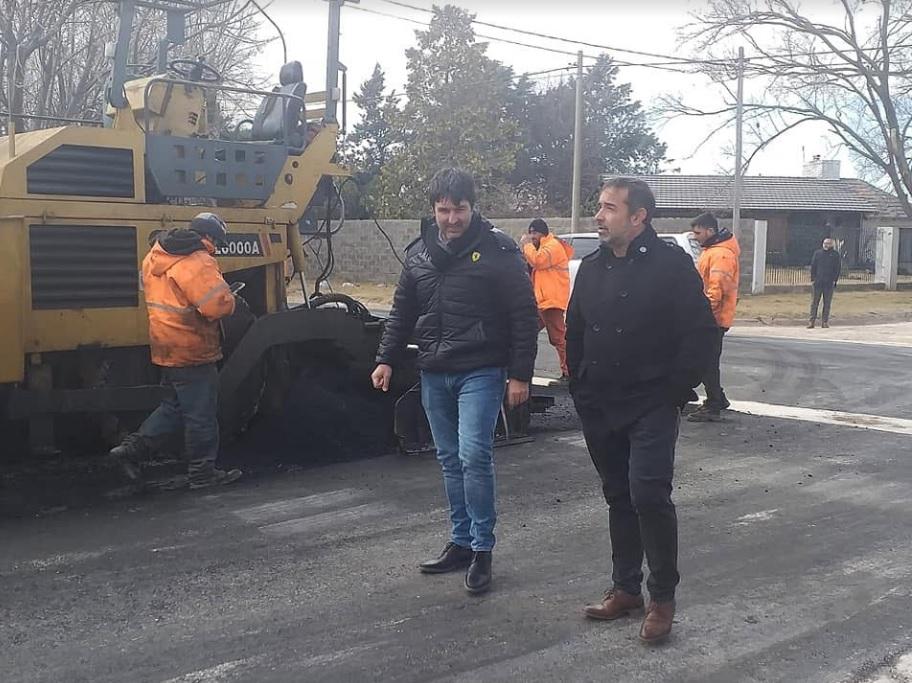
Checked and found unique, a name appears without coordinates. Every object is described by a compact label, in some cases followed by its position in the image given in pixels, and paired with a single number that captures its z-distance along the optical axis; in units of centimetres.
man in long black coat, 399
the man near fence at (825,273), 1903
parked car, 1719
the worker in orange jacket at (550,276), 1047
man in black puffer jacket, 454
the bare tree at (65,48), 1748
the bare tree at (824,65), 2756
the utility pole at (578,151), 2603
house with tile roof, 4041
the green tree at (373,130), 4344
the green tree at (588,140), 4728
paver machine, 617
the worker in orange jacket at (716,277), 870
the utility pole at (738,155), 2522
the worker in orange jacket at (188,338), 609
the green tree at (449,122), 4053
